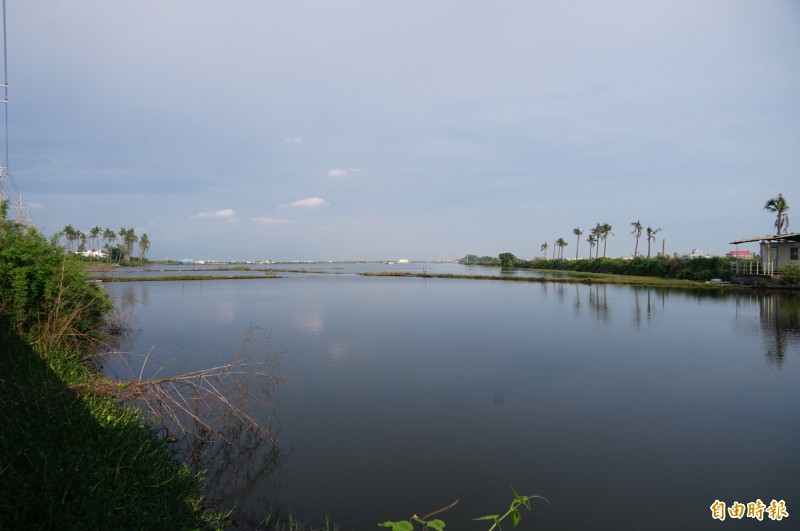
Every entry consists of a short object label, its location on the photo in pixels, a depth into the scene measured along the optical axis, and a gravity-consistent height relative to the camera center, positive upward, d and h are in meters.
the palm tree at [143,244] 116.12 +5.09
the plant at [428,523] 3.54 -2.16
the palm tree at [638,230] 81.00 +6.88
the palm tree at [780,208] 47.78 +6.59
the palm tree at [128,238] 106.78 +6.14
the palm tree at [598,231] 90.88 +7.45
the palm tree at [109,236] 103.19 +6.43
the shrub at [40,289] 11.38 -0.78
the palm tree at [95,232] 100.97 +7.09
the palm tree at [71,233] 90.86 +6.15
